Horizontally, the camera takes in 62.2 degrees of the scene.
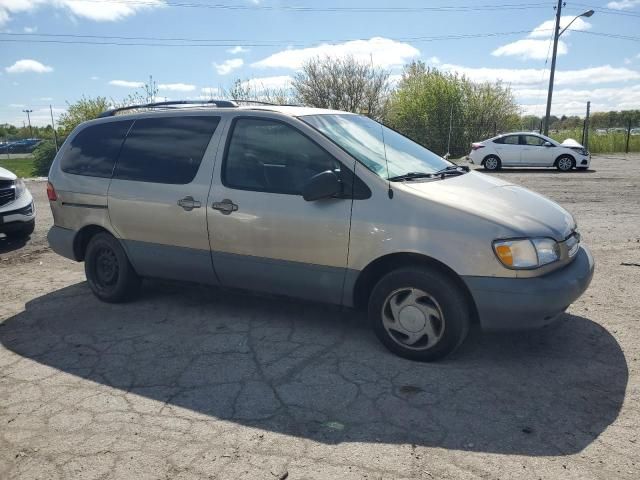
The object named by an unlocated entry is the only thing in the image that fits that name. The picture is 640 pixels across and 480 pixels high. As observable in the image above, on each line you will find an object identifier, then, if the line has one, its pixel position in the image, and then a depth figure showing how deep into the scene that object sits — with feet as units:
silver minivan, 11.25
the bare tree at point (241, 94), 75.20
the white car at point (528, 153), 59.21
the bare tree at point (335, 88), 99.87
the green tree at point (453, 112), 94.02
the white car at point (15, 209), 24.72
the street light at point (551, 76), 85.25
